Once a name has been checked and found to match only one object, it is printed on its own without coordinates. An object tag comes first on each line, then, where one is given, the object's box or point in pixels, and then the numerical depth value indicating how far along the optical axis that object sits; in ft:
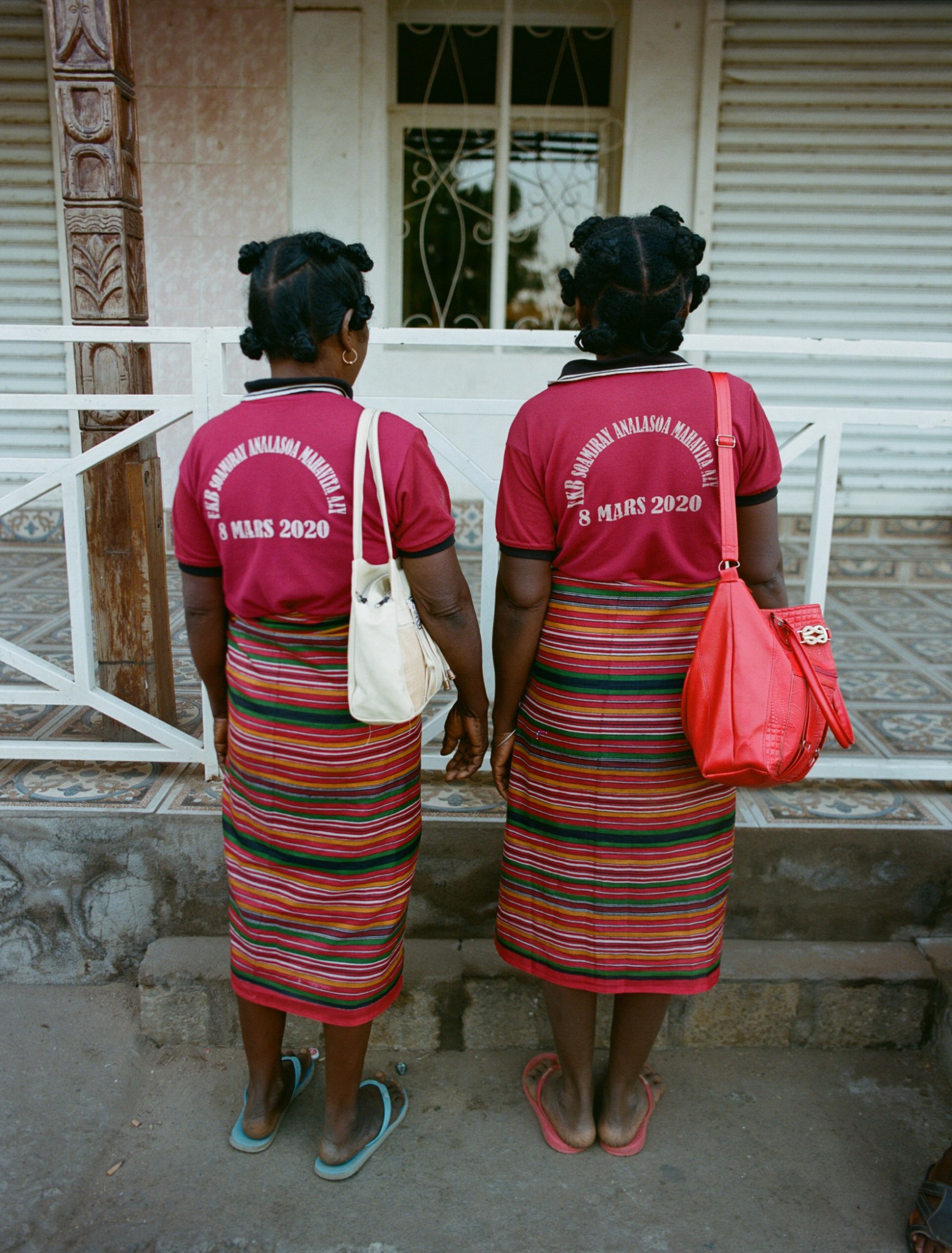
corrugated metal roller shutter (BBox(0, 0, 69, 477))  18.10
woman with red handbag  5.76
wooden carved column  8.32
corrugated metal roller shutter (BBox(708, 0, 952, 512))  18.03
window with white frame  18.43
